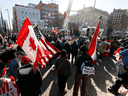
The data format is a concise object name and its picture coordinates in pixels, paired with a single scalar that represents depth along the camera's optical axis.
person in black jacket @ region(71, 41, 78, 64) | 5.72
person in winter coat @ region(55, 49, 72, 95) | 2.86
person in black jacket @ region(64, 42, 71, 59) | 6.13
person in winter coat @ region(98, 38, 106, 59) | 6.43
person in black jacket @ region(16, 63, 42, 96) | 1.67
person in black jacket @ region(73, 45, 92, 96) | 2.77
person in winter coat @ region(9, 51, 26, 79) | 2.33
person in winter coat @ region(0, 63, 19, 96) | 1.52
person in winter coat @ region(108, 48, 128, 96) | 1.76
